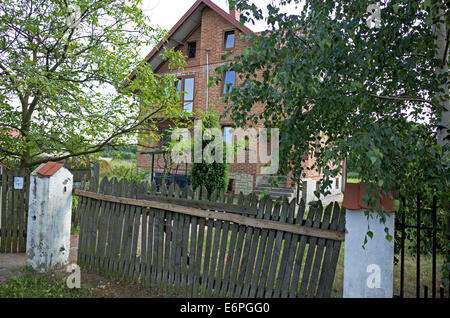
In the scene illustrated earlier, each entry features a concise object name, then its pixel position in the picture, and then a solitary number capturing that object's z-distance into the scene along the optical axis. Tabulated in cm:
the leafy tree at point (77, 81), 569
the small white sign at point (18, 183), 589
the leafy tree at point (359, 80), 245
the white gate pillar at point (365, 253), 282
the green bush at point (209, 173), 1181
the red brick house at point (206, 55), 1441
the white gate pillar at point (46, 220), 477
